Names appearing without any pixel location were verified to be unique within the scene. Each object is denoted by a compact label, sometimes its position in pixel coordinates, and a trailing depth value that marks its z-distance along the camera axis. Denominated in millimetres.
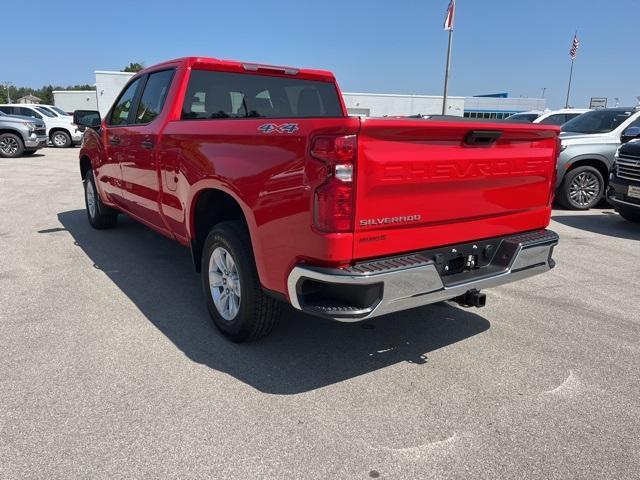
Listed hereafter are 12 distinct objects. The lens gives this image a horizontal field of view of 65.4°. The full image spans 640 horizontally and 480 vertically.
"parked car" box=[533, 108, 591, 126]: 13539
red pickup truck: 2547
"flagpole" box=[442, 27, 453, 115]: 22547
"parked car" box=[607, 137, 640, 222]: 7234
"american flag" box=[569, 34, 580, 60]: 36500
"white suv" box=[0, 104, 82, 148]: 20250
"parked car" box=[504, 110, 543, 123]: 16144
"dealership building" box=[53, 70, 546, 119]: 38219
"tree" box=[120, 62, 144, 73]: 86938
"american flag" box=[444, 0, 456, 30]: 21383
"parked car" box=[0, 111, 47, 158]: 16797
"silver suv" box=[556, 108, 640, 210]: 8859
